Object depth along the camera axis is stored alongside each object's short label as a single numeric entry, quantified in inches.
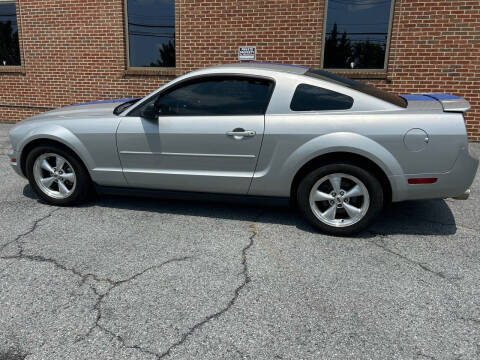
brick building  292.2
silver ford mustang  137.6
